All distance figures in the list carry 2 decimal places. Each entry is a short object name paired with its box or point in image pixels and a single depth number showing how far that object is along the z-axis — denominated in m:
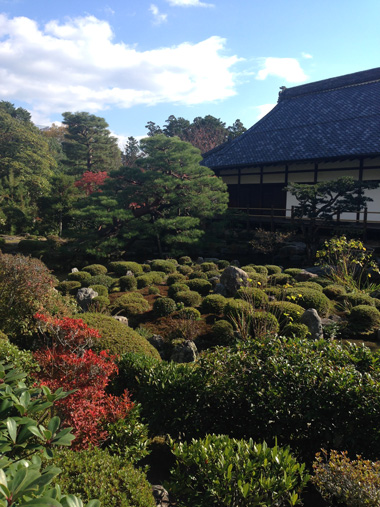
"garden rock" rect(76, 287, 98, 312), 9.72
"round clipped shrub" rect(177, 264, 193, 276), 13.31
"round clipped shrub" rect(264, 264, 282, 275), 12.88
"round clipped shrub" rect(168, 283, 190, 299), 10.42
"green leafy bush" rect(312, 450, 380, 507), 2.86
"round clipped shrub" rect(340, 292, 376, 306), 9.46
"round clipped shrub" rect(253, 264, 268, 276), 12.30
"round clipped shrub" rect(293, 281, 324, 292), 10.23
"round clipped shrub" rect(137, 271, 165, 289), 11.83
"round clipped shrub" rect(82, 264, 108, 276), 13.34
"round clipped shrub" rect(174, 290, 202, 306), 9.82
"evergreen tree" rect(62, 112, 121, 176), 33.53
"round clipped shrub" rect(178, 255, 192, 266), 14.83
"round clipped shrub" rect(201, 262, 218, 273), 13.34
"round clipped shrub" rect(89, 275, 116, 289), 11.75
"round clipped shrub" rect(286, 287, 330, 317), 9.20
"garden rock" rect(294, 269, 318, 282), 11.50
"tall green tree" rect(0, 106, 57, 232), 23.23
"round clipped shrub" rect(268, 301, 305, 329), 8.35
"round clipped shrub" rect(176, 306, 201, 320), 8.74
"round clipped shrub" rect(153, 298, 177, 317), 9.20
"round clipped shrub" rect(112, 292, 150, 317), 9.33
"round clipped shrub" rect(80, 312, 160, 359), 5.46
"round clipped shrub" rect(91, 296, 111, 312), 9.23
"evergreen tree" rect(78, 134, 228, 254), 15.61
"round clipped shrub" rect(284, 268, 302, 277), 12.14
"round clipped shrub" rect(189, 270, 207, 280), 12.18
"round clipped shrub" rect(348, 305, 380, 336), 8.42
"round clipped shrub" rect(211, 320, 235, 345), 7.90
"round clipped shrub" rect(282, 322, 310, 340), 7.59
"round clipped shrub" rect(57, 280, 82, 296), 11.43
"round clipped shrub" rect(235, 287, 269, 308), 9.12
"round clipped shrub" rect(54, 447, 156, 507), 2.83
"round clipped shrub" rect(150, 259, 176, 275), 13.47
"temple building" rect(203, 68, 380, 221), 15.96
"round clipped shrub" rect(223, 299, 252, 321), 8.23
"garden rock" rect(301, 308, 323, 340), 8.04
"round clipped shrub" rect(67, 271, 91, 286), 12.45
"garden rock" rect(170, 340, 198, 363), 7.11
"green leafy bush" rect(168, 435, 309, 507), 2.82
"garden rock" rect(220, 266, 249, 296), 10.32
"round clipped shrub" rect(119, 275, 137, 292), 11.53
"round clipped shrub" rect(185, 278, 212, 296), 10.95
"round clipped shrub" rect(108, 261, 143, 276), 13.27
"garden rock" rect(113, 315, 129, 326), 8.34
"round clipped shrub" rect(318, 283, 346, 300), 10.29
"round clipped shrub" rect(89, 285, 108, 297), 10.66
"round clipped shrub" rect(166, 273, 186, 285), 11.77
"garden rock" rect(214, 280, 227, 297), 10.51
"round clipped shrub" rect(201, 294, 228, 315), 9.23
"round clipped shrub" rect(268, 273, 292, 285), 11.30
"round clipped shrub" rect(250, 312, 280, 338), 7.49
